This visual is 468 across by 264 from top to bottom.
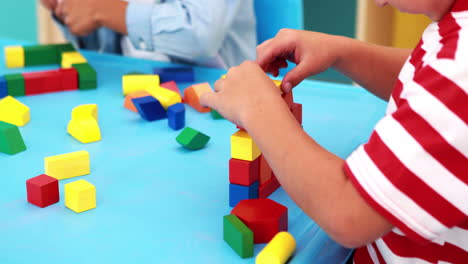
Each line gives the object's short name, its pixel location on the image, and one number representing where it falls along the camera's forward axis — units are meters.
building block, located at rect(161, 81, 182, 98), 0.99
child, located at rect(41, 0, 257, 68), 1.21
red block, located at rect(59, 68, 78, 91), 1.02
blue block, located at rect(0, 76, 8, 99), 0.98
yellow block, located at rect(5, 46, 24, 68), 1.17
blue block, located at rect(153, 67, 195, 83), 1.08
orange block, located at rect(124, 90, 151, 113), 0.92
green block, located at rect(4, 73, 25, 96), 0.98
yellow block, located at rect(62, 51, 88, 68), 1.13
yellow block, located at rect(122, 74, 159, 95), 1.00
